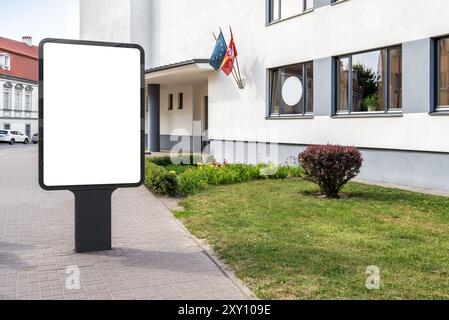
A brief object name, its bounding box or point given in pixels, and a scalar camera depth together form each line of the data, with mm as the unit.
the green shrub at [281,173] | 14727
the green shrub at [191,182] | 12109
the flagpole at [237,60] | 20000
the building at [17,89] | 61709
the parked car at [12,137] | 52781
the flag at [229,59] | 19609
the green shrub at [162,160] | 20156
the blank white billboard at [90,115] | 6039
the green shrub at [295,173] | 15014
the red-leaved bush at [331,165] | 10453
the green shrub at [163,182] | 11703
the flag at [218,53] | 19844
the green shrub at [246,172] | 14297
